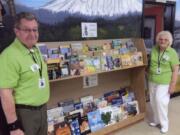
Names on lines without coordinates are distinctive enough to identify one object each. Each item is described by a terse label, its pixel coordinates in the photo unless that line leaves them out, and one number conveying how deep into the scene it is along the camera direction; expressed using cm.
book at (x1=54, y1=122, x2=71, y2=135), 172
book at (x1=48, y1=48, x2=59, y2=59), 164
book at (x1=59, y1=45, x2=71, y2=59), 172
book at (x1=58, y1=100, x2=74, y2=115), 182
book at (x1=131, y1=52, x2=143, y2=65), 213
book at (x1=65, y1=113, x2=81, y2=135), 179
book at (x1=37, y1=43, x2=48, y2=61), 160
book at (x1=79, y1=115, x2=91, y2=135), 186
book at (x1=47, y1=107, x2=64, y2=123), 172
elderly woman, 196
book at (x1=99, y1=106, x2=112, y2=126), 202
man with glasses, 101
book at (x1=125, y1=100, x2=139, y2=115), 223
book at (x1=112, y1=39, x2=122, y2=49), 211
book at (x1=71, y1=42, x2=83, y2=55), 180
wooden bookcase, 183
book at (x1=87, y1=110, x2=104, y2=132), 192
